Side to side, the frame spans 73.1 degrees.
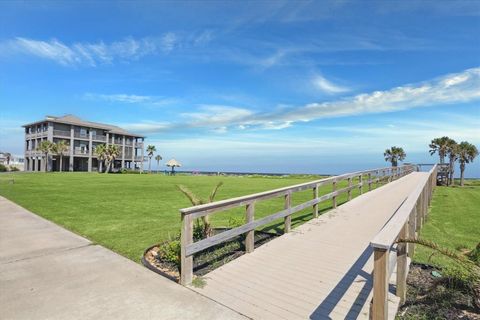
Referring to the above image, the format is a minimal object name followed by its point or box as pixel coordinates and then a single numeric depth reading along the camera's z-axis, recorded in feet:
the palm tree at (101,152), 191.72
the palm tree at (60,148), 178.09
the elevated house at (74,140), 191.01
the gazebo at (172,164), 194.49
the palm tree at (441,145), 164.66
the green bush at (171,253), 17.00
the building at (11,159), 248.42
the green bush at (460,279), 13.07
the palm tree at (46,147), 175.01
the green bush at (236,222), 22.31
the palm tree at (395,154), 196.13
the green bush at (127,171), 185.55
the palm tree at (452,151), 163.94
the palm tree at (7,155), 251.31
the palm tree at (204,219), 19.14
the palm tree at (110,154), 191.72
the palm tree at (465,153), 165.17
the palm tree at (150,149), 253.24
